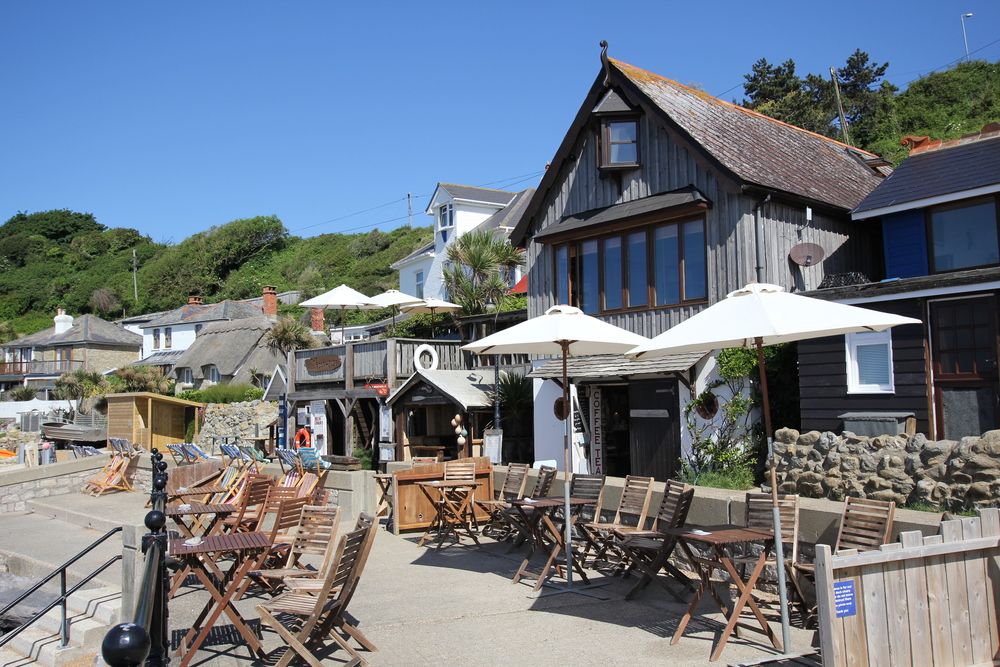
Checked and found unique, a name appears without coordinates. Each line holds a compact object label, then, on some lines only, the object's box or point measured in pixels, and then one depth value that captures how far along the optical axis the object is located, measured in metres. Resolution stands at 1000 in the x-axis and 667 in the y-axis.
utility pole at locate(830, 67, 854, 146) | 30.34
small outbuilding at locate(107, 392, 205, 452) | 29.42
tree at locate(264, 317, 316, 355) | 26.66
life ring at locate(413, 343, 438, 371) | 18.53
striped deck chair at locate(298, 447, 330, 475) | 14.04
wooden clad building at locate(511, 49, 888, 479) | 12.97
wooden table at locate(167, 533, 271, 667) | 5.71
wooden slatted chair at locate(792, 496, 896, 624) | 5.95
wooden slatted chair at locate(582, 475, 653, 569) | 7.89
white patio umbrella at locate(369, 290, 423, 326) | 19.20
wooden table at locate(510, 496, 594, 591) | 7.78
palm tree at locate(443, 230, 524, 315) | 21.02
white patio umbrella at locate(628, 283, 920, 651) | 5.70
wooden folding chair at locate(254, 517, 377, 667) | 5.27
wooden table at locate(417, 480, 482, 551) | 10.03
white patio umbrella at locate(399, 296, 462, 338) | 18.55
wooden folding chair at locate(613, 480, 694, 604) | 6.73
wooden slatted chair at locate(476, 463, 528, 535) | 10.09
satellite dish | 13.06
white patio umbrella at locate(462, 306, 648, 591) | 7.98
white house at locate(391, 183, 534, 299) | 34.00
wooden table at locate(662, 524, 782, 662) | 5.63
